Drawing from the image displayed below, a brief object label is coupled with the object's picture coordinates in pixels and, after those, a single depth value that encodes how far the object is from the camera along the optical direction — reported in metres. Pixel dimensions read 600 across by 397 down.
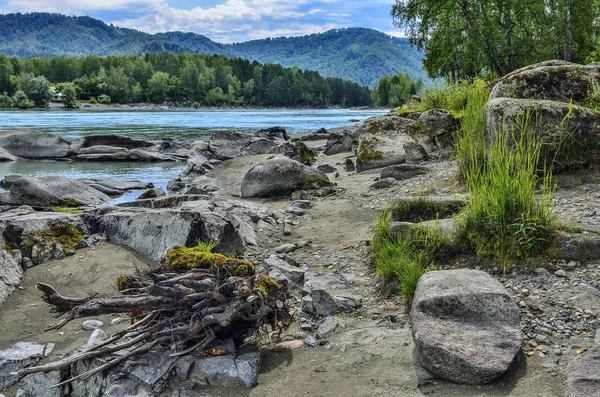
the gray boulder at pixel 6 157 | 27.77
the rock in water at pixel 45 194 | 14.64
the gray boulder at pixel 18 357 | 4.98
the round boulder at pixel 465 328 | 4.27
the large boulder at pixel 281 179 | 13.55
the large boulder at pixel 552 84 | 11.51
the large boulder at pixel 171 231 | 7.97
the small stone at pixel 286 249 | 8.59
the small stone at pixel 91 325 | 6.00
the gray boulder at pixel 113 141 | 31.95
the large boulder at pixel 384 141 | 15.93
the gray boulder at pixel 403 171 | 13.02
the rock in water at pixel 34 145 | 29.53
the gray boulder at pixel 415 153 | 15.10
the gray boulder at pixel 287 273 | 6.99
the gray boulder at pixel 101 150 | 30.24
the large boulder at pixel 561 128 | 8.73
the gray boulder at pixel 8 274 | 6.93
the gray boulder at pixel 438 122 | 15.82
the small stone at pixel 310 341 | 5.29
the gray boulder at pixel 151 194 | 16.02
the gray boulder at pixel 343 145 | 24.12
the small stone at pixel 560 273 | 5.66
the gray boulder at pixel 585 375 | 3.72
